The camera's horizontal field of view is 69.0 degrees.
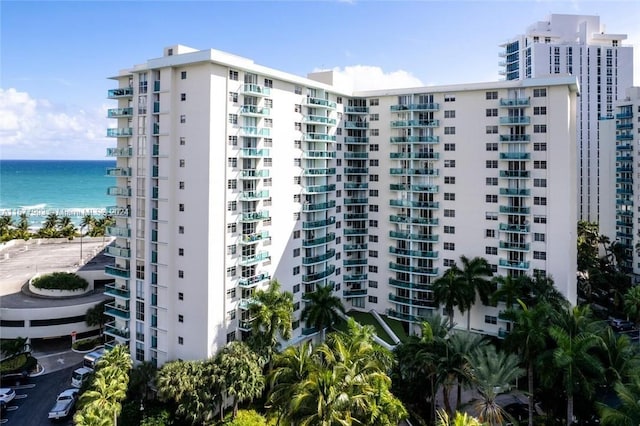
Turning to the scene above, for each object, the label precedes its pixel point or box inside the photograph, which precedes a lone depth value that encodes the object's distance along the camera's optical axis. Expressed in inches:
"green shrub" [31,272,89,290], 2175.2
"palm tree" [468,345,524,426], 1187.3
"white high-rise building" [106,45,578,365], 1605.6
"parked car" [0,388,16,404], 1568.7
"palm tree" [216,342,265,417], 1417.3
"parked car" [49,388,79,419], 1501.0
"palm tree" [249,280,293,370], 1547.7
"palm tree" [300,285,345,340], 1753.4
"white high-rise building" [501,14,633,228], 3929.6
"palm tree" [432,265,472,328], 1875.0
